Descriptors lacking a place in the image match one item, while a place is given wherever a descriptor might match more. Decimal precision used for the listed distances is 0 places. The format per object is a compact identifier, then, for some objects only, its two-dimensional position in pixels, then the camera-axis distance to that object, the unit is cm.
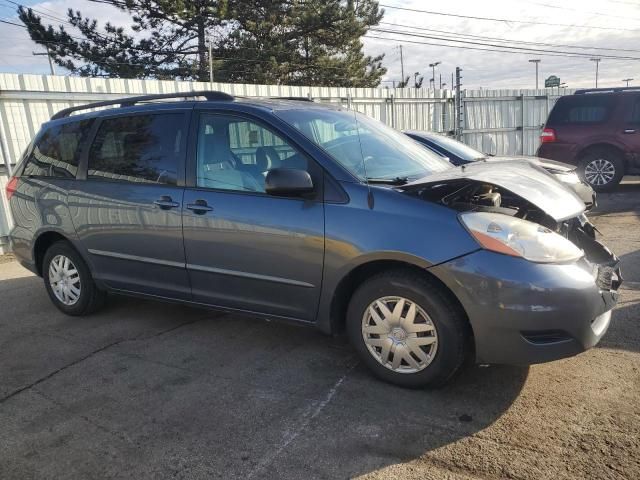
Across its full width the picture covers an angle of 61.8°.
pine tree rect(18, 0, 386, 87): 2233
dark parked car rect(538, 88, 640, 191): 1004
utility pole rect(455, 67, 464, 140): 1404
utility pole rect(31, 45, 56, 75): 2276
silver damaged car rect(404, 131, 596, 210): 621
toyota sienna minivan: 287
